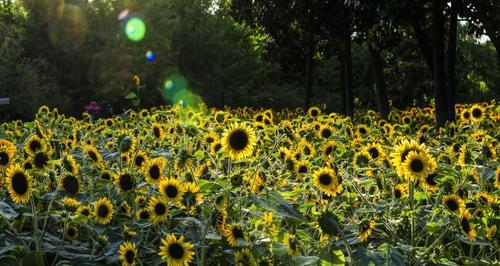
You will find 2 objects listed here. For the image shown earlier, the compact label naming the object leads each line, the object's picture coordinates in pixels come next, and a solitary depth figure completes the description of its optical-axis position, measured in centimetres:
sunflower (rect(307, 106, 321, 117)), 776
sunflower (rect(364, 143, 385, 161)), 385
